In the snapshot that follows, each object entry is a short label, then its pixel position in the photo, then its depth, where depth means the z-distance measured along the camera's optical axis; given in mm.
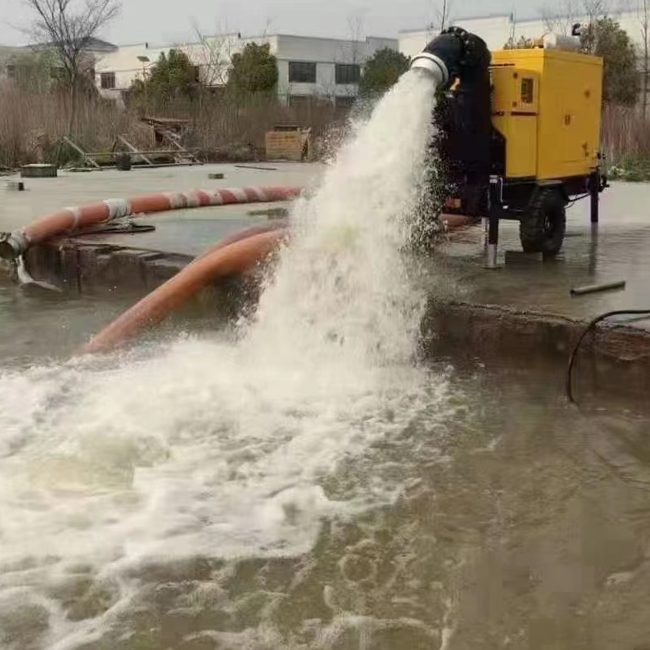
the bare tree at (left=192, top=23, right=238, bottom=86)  42812
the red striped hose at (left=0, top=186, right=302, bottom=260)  8484
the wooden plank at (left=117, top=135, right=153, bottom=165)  22875
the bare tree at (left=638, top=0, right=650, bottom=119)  28367
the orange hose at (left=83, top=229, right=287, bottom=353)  6305
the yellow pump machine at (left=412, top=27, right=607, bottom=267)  6250
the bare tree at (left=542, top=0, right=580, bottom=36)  34875
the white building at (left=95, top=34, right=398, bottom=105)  48469
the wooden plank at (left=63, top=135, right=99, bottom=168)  22000
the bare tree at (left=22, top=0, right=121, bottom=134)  30797
